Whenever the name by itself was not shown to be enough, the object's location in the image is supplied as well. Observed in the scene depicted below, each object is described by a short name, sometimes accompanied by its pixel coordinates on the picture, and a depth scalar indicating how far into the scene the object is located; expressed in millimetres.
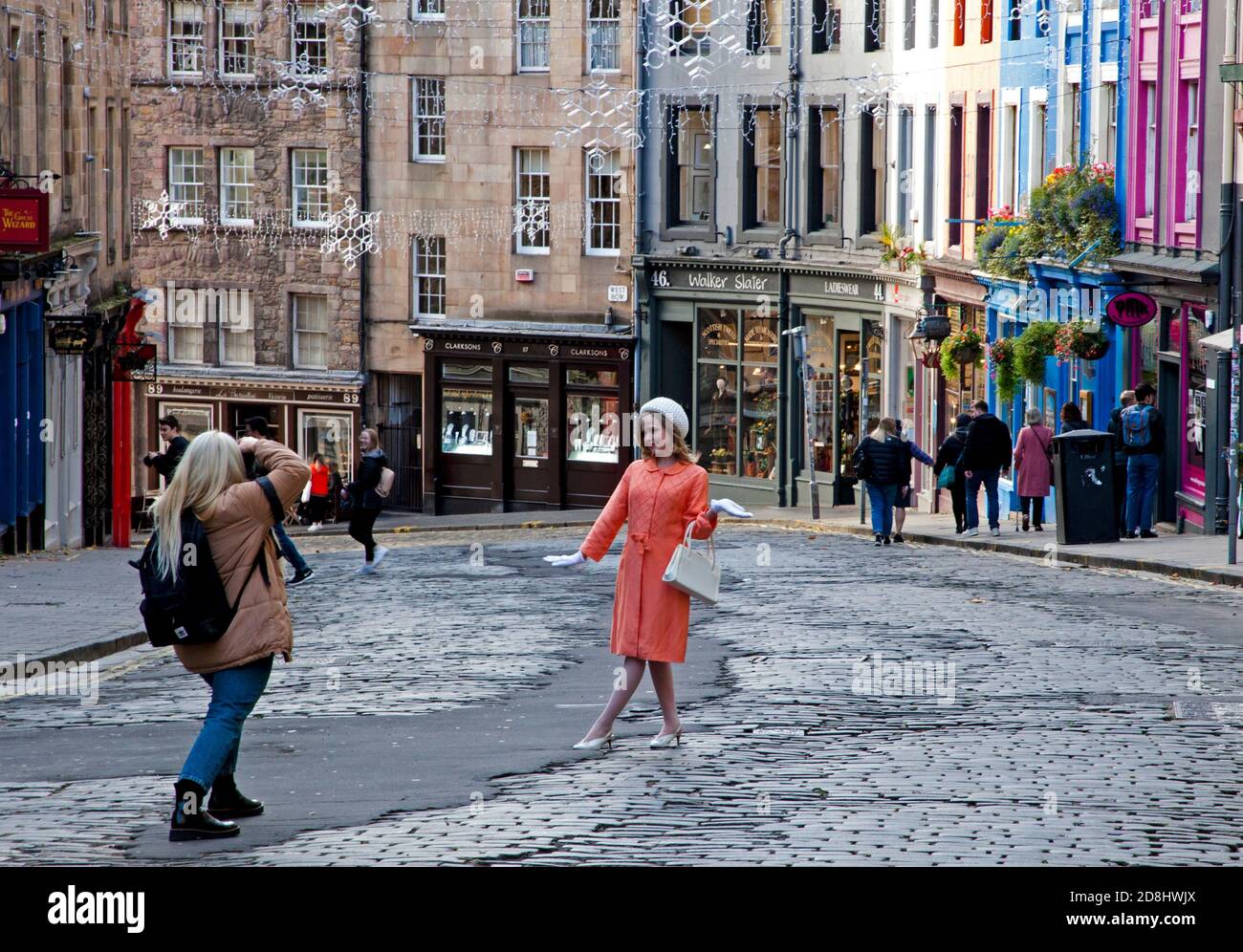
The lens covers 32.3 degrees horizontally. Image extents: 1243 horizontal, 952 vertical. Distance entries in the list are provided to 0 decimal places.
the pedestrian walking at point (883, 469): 26766
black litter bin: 25172
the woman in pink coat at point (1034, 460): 27500
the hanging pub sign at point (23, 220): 24000
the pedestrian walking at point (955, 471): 28453
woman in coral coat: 10508
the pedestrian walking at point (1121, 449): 25766
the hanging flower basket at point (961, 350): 33344
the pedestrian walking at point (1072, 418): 26938
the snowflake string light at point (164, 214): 46438
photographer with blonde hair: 8578
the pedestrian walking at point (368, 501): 23781
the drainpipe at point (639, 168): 42094
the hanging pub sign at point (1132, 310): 27188
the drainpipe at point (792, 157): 40750
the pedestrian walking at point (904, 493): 26906
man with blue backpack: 25625
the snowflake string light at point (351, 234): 44469
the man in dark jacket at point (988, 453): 27594
